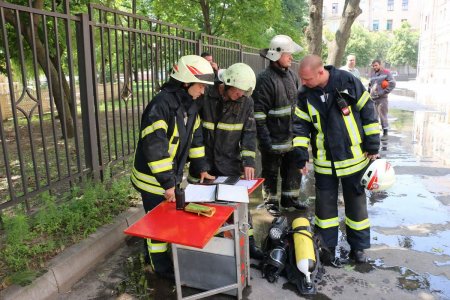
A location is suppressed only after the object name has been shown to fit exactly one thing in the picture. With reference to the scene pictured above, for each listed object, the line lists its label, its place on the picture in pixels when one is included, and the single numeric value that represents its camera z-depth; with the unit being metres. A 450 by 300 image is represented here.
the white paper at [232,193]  2.88
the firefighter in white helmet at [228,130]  3.63
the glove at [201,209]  2.71
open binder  2.90
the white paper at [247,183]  3.25
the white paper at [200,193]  2.93
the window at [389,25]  80.12
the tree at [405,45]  65.94
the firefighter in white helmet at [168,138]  2.95
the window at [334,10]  82.20
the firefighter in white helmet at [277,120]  4.57
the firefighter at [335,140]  3.43
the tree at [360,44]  64.12
